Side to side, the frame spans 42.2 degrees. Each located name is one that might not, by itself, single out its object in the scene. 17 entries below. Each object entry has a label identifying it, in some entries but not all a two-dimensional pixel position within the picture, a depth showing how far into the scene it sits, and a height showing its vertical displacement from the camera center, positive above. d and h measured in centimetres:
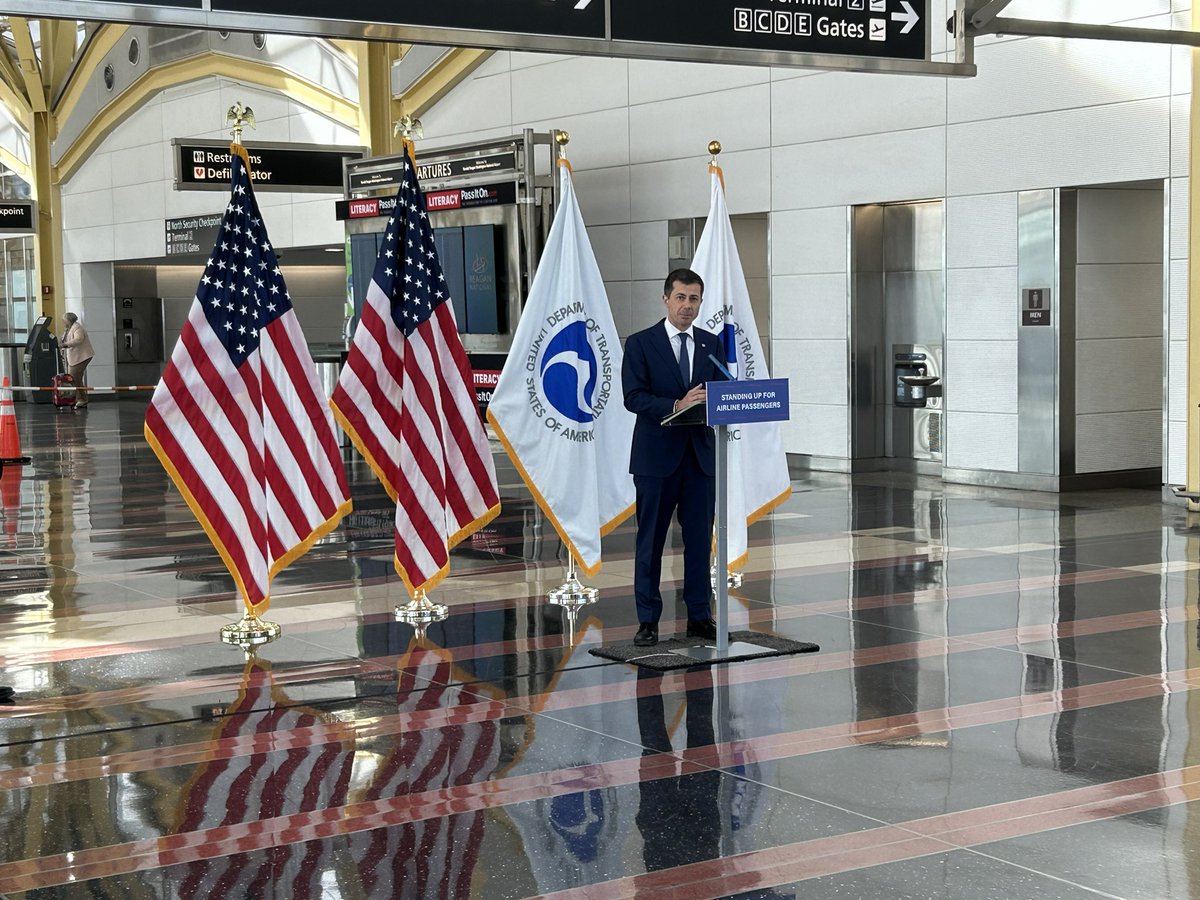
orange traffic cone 1991 -93
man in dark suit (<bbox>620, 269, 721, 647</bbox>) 835 -52
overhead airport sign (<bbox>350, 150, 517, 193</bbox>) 1992 +256
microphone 837 -7
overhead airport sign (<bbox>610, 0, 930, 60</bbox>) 930 +206
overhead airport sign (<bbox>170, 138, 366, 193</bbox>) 2291 +295
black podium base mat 808 -157
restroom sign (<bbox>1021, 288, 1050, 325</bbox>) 1568 +47
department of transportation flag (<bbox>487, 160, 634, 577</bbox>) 1005 -22
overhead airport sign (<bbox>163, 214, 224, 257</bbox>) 3069 +261
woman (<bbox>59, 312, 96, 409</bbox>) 3294 +35
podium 789 -31
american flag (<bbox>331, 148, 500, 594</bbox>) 940 -14
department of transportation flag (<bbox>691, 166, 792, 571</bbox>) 1058 +4
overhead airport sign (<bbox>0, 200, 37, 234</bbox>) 3522 +342
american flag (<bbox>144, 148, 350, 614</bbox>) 869 -32
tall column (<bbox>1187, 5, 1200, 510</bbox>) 1399 +61
